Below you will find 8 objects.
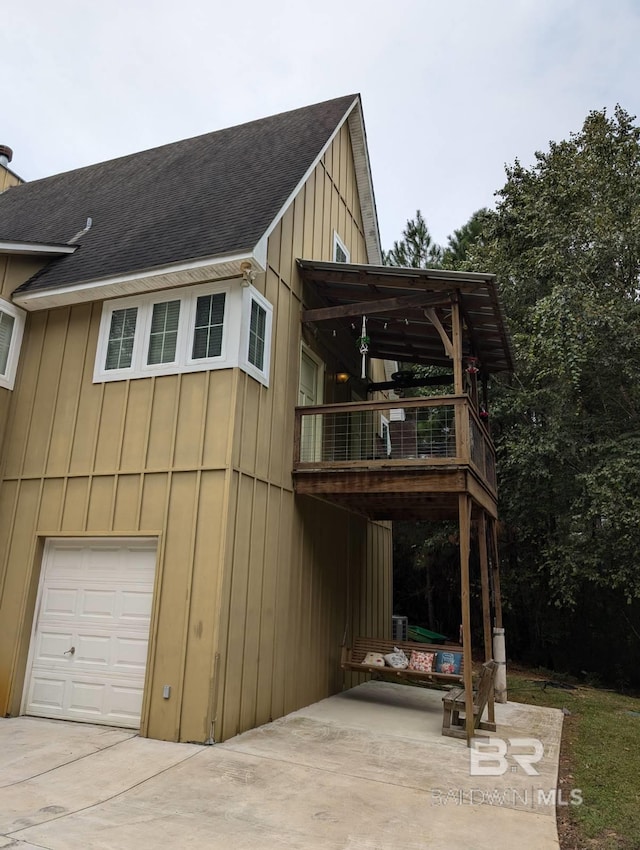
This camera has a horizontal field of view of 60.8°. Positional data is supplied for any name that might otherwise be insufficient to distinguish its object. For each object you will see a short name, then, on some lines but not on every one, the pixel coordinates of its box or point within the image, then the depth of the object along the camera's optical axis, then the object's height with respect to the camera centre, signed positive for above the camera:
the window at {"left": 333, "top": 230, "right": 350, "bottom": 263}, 10.52 +6.27
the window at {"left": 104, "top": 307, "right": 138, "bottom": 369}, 7.30 +3.04
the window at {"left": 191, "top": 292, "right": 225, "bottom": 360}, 6.78 +3.01
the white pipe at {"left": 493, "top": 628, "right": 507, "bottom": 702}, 8.67 -1.27
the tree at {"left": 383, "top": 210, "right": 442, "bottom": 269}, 19.91 +11.89
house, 6.20 +1.50
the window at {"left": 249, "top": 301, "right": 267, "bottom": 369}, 6.98 +3.04
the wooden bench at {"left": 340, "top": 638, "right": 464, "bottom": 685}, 7.41 -1.12
